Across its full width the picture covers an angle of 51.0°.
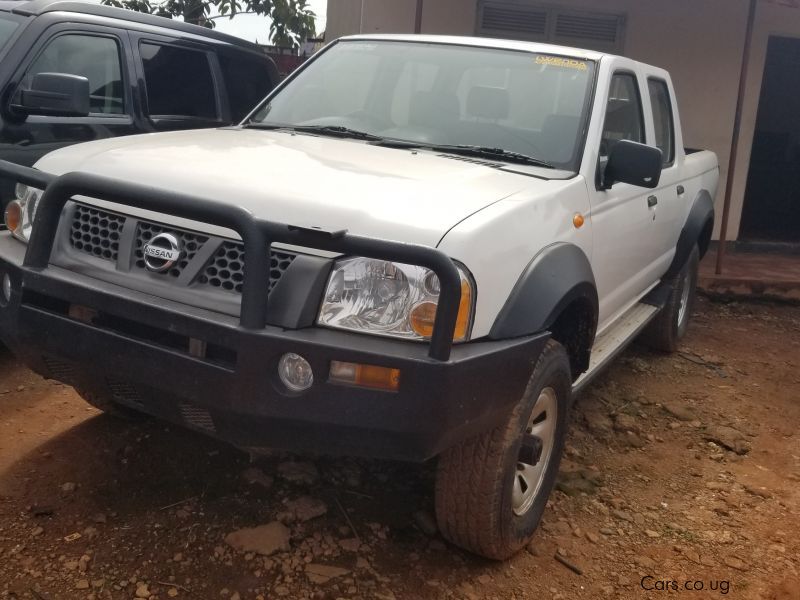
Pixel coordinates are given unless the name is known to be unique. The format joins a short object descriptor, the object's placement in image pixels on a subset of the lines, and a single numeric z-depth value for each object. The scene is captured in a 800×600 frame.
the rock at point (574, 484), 3.57
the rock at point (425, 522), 3.08
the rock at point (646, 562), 3.05
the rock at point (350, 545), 2.93
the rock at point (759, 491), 3.70
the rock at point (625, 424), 4.29
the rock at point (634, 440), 4.13
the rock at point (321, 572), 2.76
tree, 9.98
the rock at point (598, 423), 4.23
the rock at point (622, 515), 3.38
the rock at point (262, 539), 2.87
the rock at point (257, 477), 3.29
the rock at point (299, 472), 3.33
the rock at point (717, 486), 3.74
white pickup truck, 2.26
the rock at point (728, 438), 4.18
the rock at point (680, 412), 4.54
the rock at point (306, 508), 3.09
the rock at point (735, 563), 3.09
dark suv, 4.23
